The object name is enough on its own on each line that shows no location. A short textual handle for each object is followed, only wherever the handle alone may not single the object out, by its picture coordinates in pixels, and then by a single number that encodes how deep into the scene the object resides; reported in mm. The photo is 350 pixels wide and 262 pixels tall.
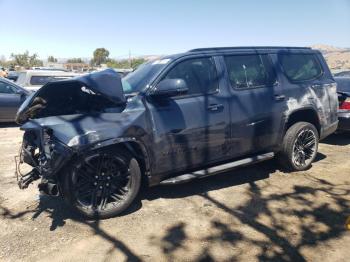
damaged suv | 4264
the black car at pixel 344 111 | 7766
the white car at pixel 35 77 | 14055
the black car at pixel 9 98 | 11422
